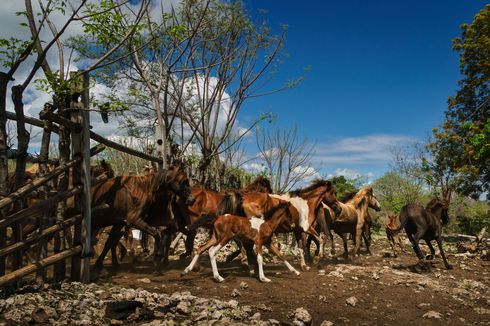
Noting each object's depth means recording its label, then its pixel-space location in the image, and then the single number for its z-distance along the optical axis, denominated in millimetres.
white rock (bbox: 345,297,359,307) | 6816
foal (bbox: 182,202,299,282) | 8273
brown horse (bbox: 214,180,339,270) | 10266
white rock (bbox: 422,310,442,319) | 6504
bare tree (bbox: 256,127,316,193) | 21128
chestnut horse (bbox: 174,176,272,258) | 10219
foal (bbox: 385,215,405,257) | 14404
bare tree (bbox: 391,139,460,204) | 24438
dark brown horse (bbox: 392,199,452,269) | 11641
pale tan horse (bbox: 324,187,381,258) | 13508
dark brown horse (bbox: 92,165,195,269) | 8555
